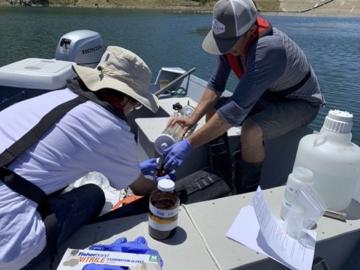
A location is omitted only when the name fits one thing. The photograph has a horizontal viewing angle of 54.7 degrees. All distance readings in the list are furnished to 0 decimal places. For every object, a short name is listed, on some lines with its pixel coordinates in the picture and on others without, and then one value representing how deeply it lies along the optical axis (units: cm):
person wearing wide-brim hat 128
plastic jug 156
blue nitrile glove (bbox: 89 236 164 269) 126
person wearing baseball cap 202
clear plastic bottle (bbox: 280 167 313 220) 144
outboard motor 274
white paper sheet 132
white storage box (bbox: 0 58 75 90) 273
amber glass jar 137
